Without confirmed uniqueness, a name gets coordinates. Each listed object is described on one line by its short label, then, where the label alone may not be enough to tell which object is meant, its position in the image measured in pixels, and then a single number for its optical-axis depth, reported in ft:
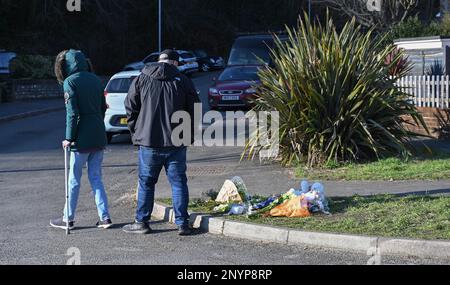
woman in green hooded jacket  27.43
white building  58.65
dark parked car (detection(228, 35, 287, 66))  80.02
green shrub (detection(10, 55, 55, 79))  106.38
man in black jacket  26.53
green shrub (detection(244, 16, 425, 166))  40.78
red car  72.23
